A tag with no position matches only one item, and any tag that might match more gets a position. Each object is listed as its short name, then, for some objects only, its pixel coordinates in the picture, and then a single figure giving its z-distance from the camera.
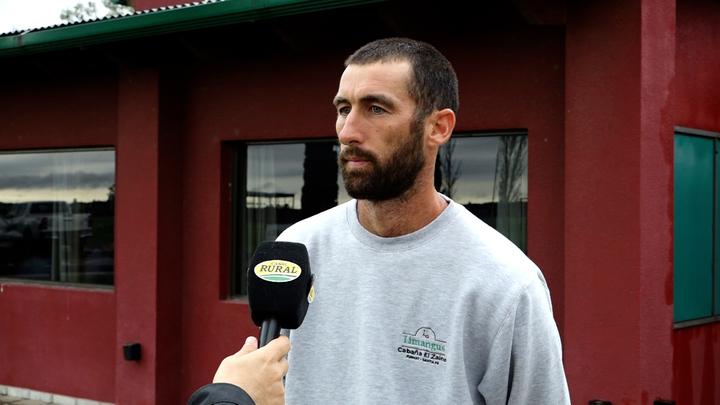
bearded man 2.07
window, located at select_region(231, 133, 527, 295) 6.49
